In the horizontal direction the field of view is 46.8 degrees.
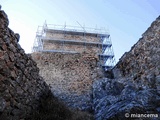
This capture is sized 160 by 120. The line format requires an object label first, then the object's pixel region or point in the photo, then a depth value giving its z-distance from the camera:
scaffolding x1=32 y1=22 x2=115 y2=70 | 23.10
